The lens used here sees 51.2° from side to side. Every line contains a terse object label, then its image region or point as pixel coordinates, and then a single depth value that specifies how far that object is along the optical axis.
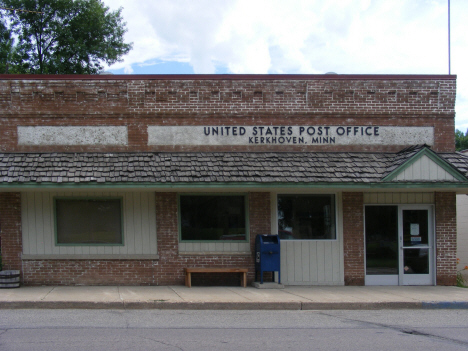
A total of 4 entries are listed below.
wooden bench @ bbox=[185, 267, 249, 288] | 11.88
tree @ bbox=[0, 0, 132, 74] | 28.53
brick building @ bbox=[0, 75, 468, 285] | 11.89
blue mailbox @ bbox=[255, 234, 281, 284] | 11.79
